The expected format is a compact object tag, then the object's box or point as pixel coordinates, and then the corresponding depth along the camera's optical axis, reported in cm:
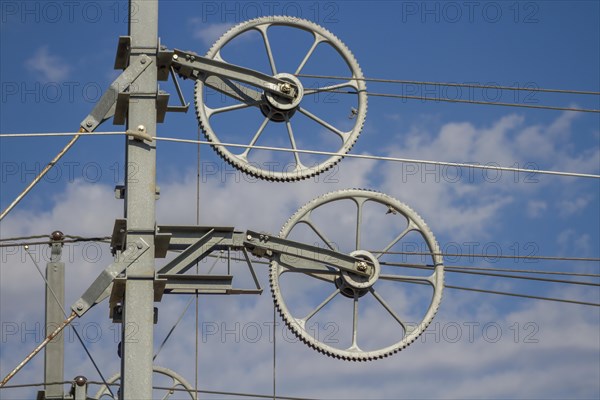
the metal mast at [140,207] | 1337
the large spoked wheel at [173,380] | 2305
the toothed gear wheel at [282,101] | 1625
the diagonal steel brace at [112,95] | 1409
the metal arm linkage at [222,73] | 1520
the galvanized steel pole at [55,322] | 2033
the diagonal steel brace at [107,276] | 1360
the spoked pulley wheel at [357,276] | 1673
